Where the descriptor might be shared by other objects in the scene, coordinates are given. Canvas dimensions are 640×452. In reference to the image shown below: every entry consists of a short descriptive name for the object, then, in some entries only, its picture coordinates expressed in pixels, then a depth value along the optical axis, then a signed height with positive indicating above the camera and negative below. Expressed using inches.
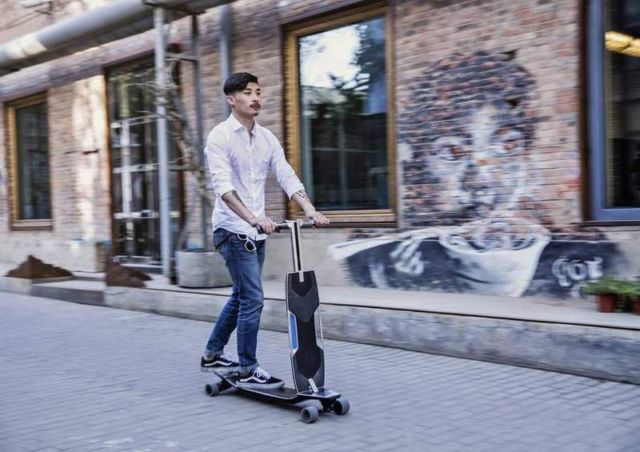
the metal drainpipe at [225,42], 403.2 +94.7
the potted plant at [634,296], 222.7 -28.8
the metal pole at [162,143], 388.2 +39.0
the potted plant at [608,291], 228.8 -27.9
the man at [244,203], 195.5 +2.7
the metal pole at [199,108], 391.5 +58.7
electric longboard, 181.3 -32.5
